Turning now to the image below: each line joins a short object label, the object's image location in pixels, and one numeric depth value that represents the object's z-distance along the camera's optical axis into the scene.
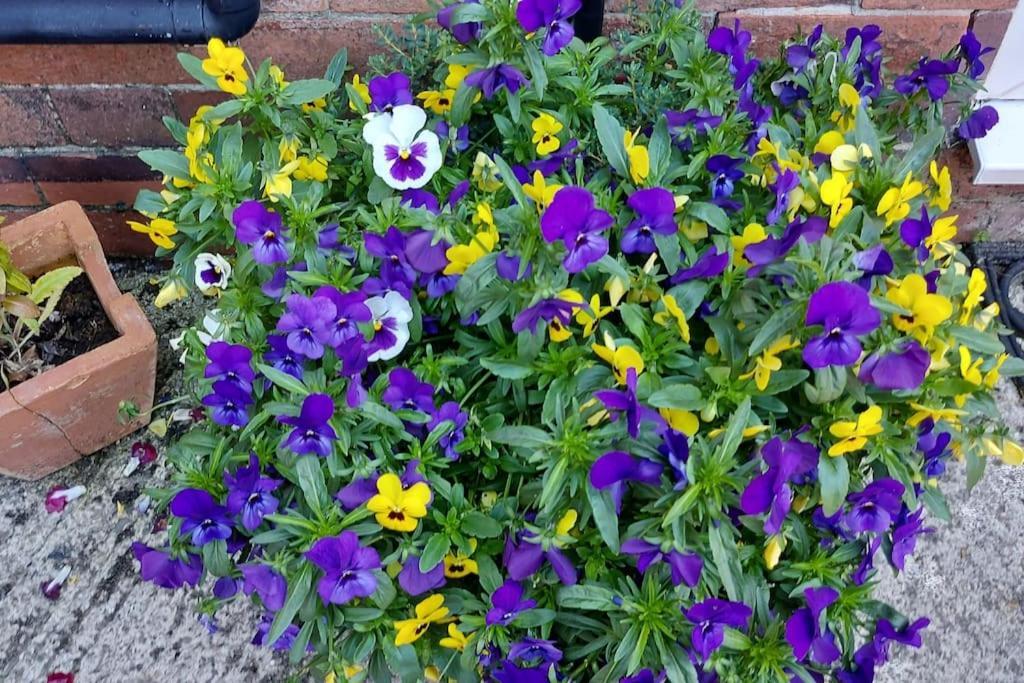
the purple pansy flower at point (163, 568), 1.16
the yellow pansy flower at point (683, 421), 1.09
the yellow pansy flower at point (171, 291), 1.39
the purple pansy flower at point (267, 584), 1.06
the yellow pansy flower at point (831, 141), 1.26
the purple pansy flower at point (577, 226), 0.99
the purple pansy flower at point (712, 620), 1.01
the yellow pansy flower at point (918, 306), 0.98
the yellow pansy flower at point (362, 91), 1.37
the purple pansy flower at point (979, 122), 1.48
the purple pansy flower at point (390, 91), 1.33
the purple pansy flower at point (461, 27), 1.21
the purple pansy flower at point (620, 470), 1.00
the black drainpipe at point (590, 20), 1.43
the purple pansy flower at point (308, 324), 1.09
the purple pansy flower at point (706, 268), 1.12
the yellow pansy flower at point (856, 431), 0.99
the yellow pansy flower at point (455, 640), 1.13
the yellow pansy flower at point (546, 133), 1.27
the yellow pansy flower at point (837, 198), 1.13
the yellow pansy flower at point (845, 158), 1.22
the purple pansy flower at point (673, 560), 1.02
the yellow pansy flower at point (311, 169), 1.30
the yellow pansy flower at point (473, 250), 1.13
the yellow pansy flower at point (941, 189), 1.26
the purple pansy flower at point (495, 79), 1.22
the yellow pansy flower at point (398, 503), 1.03
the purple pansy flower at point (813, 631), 1.04
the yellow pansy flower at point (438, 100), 1.38
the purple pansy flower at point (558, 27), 1.21
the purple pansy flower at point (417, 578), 1.09
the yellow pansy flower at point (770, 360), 1.02
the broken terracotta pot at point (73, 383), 1.55
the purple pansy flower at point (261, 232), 1.17
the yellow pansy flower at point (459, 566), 1.14
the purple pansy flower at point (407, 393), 1.14
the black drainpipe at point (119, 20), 1.41
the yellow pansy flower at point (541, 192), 1.08
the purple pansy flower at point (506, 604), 1.09
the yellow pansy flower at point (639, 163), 1.19
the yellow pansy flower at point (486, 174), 1.28
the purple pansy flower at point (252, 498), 1.10
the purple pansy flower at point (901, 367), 0.98
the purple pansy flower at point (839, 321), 0.92
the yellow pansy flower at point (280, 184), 1.22
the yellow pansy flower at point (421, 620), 1.10
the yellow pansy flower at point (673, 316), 1.07
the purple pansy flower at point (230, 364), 1.14
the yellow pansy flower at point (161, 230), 1.31
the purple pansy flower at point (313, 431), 1.06
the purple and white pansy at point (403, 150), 1.28
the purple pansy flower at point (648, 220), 1.14
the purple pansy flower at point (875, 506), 1.06
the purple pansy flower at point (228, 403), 1.16
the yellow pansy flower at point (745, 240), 1.12
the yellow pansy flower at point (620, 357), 1.05
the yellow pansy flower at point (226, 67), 1.22
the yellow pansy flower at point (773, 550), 1.07
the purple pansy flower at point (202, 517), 1.10
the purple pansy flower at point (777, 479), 0.99
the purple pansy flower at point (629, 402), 0.99
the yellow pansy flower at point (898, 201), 1.14
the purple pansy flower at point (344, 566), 1.04
